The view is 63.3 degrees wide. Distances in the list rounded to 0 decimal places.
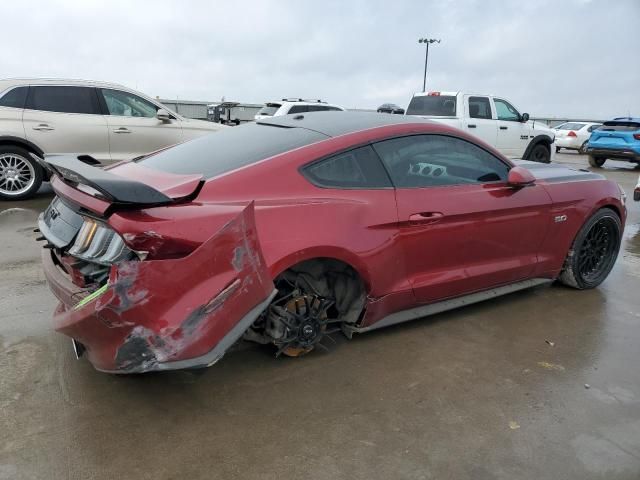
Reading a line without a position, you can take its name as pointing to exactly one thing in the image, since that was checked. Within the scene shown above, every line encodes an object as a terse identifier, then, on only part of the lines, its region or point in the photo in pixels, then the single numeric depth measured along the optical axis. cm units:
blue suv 1531
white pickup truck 1131
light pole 4066
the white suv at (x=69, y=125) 734
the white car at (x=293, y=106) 1359
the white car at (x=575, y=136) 2236
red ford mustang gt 230
